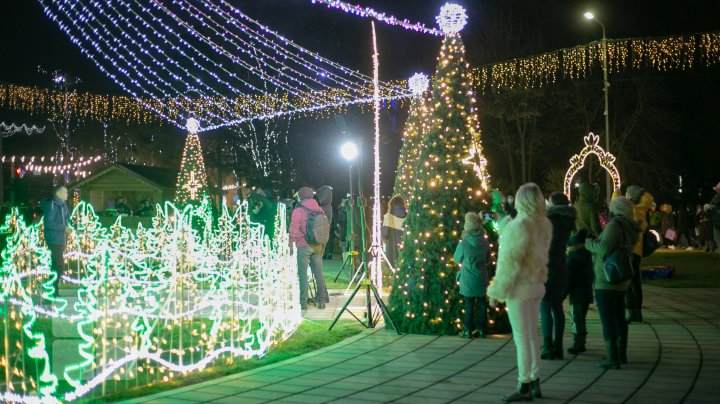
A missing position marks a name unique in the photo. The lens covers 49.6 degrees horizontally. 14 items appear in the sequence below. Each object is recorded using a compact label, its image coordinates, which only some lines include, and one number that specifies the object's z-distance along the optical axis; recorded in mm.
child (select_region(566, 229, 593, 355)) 7816
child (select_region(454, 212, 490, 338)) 8359
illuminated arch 23828
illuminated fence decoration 6410
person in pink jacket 11461
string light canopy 28062
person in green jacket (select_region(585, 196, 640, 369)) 6988
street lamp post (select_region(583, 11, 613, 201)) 23489
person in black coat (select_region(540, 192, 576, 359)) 7512
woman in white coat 5828
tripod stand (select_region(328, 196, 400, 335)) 9117
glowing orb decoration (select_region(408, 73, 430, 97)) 14227
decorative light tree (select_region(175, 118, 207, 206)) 28078
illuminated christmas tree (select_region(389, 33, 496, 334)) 8820
